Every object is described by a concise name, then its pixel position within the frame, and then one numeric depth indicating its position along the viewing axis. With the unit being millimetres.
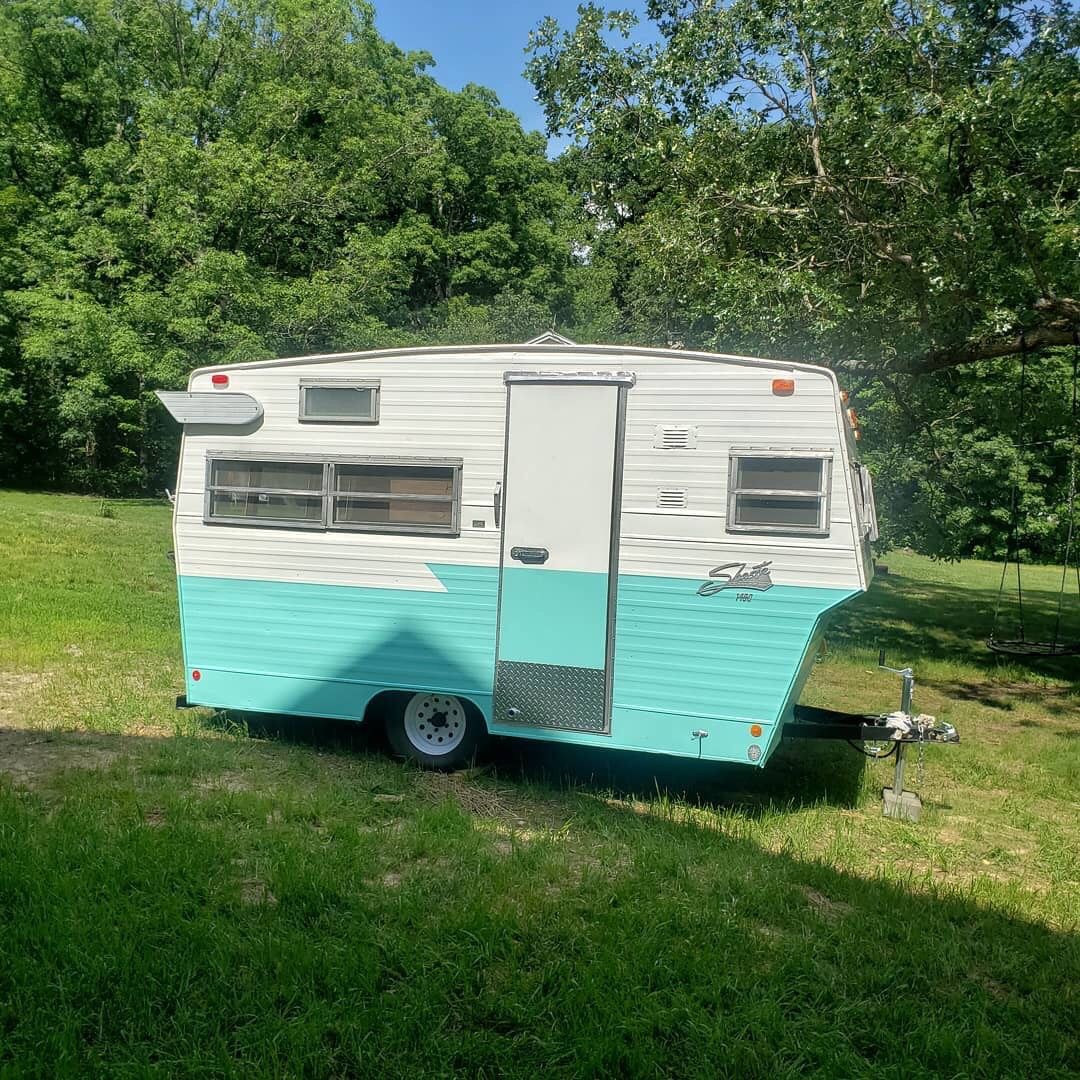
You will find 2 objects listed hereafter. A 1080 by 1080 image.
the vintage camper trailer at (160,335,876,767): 6035
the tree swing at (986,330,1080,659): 9195
